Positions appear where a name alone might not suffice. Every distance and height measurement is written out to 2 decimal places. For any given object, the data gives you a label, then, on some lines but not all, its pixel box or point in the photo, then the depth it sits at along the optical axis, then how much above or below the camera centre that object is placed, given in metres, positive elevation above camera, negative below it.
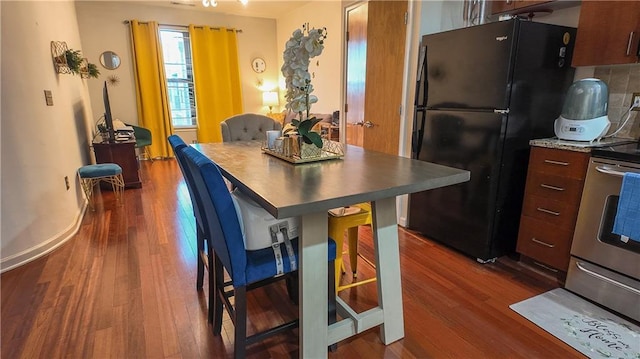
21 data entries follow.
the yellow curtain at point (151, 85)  5.89 +0.31
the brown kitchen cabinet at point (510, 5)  2.22 +0.67
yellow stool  1.72 -0.62
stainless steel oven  1.71 -0.79
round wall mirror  5.79 +0.73
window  6.36 +0.53
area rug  1.56 -1.13
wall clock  7.04 +0.79
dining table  1.10 -0.31
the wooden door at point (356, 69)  3.37 +0.34
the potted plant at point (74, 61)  3.60 +0.45
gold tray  1.64 -0.27
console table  4.14 -0.68
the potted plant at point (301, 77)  1.50 +0.12
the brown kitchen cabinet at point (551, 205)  1.95 -0.63
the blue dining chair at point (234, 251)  1.15 -0.58
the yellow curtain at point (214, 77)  6.38 +0.50
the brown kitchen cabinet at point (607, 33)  1.79 +0.39
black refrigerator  2.08 -0.06
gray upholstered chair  2.85 -0.21
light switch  2.87 +0.05
